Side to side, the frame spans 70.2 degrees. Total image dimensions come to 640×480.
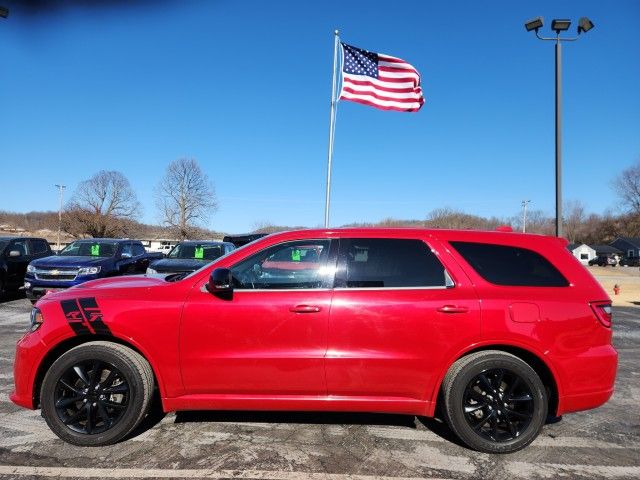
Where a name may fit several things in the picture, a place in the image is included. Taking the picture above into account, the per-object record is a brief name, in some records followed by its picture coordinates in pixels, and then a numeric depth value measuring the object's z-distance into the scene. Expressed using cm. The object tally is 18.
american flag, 1312
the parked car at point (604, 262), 7669
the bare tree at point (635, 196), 9591
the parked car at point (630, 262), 7848
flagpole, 1475
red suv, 353
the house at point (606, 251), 9292
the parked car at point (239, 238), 1631
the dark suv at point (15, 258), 1157
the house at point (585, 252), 9176
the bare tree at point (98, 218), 6425
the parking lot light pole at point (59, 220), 6431
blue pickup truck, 988
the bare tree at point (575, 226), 11938
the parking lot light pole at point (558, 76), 1086
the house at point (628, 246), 8869
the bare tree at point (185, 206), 5731
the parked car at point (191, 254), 1038
